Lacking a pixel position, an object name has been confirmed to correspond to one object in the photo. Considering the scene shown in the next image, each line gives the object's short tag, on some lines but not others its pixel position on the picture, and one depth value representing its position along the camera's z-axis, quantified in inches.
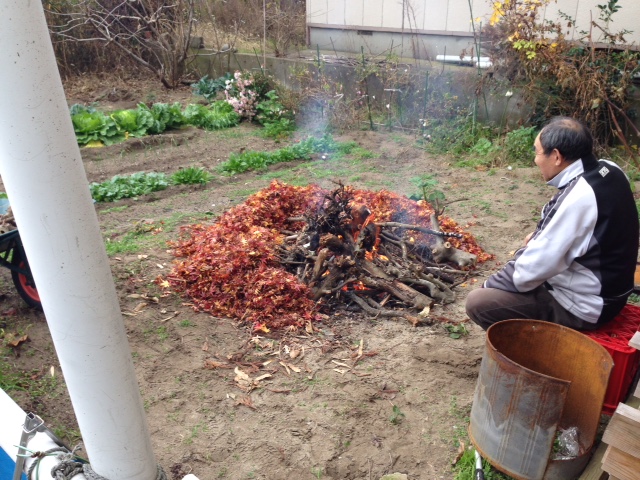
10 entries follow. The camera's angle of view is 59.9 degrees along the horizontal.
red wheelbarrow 177.6
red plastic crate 124.7
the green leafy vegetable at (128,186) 313.1
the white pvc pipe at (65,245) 63.6
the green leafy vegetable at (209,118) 453.7
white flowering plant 461.7
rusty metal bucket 109.3
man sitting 126.4
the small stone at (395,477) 123.4
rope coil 85.0
